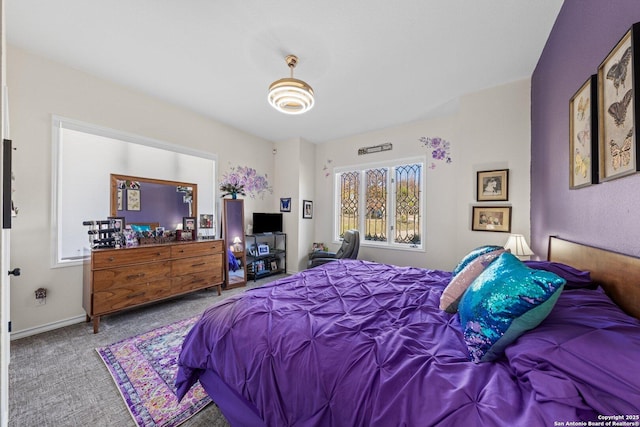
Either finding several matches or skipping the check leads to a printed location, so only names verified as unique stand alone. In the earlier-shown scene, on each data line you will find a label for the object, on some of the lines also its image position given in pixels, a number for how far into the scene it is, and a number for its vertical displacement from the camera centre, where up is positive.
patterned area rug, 1.50 -1.20
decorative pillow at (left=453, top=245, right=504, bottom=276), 1.79 -0.29
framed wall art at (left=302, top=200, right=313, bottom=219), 4.78 +0.11
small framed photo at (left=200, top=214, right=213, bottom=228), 3.83 -0.10
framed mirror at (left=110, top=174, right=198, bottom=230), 3.05 +0.18
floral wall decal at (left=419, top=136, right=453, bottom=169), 3.64 +1.02
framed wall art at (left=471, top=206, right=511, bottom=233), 2.85 -0.04
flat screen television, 4.52 -0.15
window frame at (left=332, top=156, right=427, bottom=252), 3.88 +0.25
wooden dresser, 2.48 -0.71
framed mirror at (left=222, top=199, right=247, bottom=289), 3.96 -0.44
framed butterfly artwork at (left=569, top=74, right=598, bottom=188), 1.36 +0.49
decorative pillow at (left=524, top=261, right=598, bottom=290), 1.23 -0.31
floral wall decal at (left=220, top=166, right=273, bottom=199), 4.12 +0.57
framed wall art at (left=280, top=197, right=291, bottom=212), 4.82 +0.20
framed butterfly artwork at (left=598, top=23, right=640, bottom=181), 1.01 +0.50
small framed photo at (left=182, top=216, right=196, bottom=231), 3.47 -0.13
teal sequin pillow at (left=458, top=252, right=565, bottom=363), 0.86 -0.35
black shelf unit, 4.39 -0.79
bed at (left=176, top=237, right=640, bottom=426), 0.71 -0.57
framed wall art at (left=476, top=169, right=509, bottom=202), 2.84 +0.35
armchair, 3.83 -0.57
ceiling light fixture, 2.14 +1.07
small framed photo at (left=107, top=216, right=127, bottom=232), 2.82 -0.10
